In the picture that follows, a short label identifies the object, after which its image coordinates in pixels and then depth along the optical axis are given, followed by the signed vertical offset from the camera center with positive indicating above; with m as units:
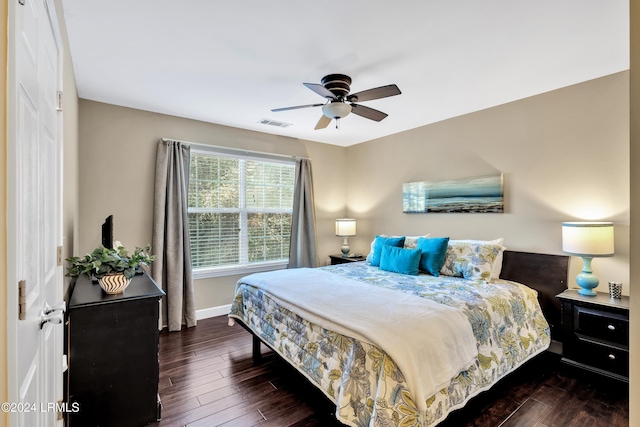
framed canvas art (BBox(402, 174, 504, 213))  3.40 +0.23
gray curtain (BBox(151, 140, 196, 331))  3.57 -0.25
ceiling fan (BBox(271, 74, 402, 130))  2.43 +0.94
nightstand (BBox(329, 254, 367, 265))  4.59 -0.64
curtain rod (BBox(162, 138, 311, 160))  3.79 +0.89
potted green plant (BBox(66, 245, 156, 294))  1.91 -0.31
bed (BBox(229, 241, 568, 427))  1.64 -0.75
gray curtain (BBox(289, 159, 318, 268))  4.68 -0.10
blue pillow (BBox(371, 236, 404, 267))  3.67 -0.34
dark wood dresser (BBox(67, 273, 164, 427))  1.75 -0.80
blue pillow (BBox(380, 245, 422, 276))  3.24 -0.48
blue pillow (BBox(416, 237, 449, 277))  3.21 -0.42
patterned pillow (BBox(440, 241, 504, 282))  3.00 -0.45
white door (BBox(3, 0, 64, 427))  0.80 +0.01
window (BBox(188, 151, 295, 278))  4.02 +0.05
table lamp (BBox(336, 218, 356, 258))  4.86 -0.21
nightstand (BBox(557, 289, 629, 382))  2.37 -0.95
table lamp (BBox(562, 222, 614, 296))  2.48 -0.25
